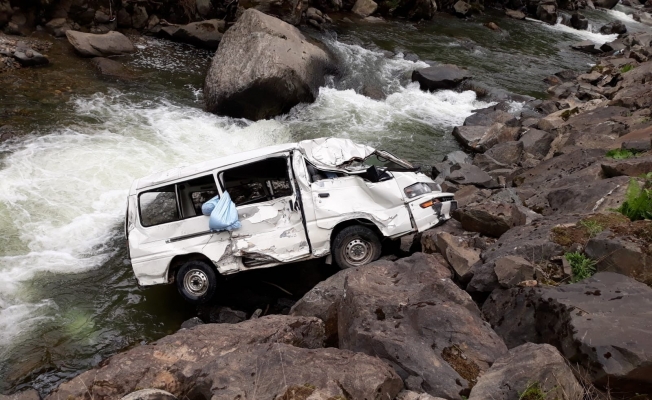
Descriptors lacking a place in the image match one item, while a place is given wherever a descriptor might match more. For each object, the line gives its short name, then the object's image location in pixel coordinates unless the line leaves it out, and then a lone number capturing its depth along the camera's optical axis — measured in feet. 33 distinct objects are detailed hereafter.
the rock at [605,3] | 121.90
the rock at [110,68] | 55.21
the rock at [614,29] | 100.48
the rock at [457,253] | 23.62
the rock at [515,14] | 102.42
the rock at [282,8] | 74.74
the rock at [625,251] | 19.43
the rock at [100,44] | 58.03
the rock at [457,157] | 43.75
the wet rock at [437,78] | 60.90
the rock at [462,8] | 97.35
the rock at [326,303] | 21.12
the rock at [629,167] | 29.34
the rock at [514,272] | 20.48
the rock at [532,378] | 13.92
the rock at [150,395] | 16.21
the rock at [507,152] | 44.47
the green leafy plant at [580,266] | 20.26
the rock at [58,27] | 62.03
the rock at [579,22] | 100.52
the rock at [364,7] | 89.04
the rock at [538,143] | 44.55
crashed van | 26.55
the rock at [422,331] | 16.19
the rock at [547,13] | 102.37
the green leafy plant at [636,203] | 23.07
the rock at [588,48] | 84.58
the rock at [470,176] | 37.83
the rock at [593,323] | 14.65
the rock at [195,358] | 17.04
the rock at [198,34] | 66.13
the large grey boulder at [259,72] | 48.21
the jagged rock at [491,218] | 26.53
